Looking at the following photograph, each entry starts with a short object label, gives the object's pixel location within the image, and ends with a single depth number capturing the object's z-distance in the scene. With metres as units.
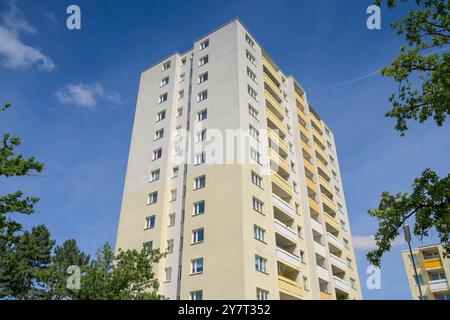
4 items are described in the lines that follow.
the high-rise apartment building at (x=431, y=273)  57.94
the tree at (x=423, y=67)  13.41
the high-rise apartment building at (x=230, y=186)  31.02
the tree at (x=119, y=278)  23.25
